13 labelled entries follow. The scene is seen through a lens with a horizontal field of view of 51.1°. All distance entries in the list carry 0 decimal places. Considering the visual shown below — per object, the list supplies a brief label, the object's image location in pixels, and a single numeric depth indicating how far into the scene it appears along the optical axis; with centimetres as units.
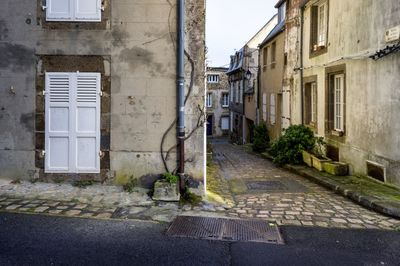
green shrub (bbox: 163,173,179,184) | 730
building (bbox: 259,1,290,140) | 1907
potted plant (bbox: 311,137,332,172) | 1144
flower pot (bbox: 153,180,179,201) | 719
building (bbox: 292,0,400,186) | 824
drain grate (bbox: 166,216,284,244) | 545
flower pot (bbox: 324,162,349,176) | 1047
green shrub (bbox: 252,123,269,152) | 2120
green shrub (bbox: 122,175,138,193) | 761
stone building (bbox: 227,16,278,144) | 2843
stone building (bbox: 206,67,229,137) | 4659
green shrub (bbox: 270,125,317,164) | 1336
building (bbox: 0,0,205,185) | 757
